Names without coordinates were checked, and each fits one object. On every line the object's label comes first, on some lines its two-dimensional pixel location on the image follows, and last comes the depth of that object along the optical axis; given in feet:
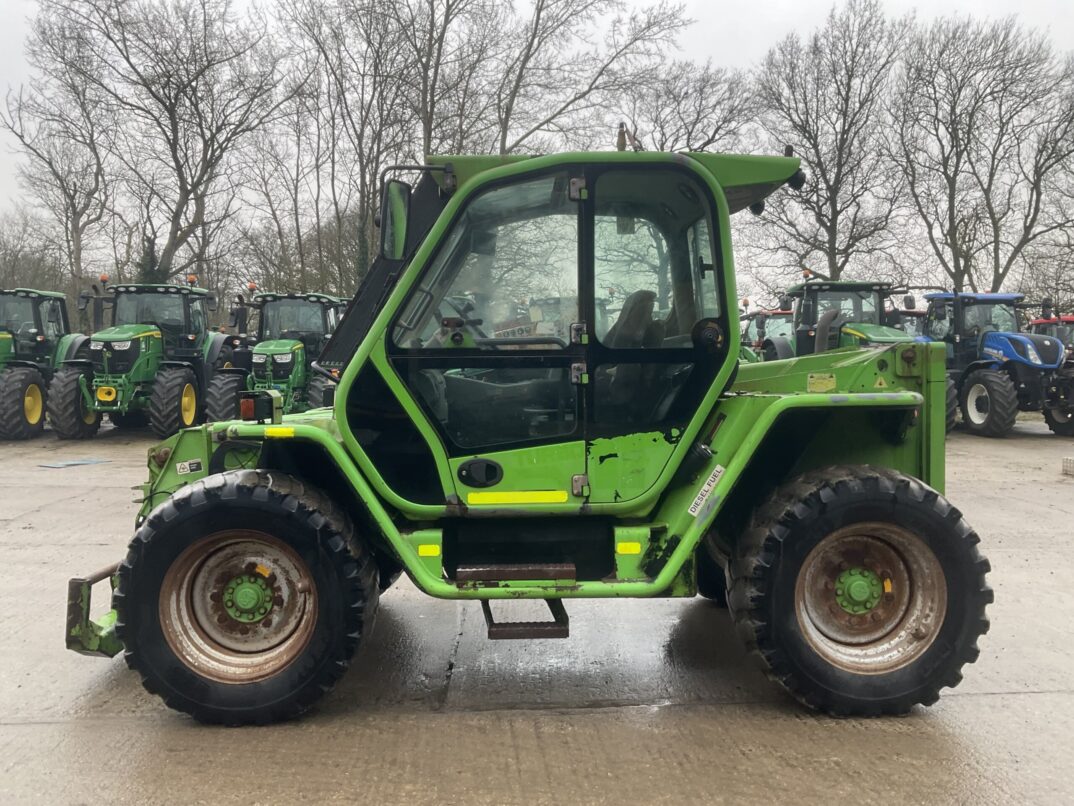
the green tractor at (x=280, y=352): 43.01
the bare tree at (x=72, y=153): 76.18
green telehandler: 10.98
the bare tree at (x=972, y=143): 89.86
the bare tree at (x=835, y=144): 90.27
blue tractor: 45.73
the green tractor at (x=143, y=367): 44.39
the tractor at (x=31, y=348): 45.88
